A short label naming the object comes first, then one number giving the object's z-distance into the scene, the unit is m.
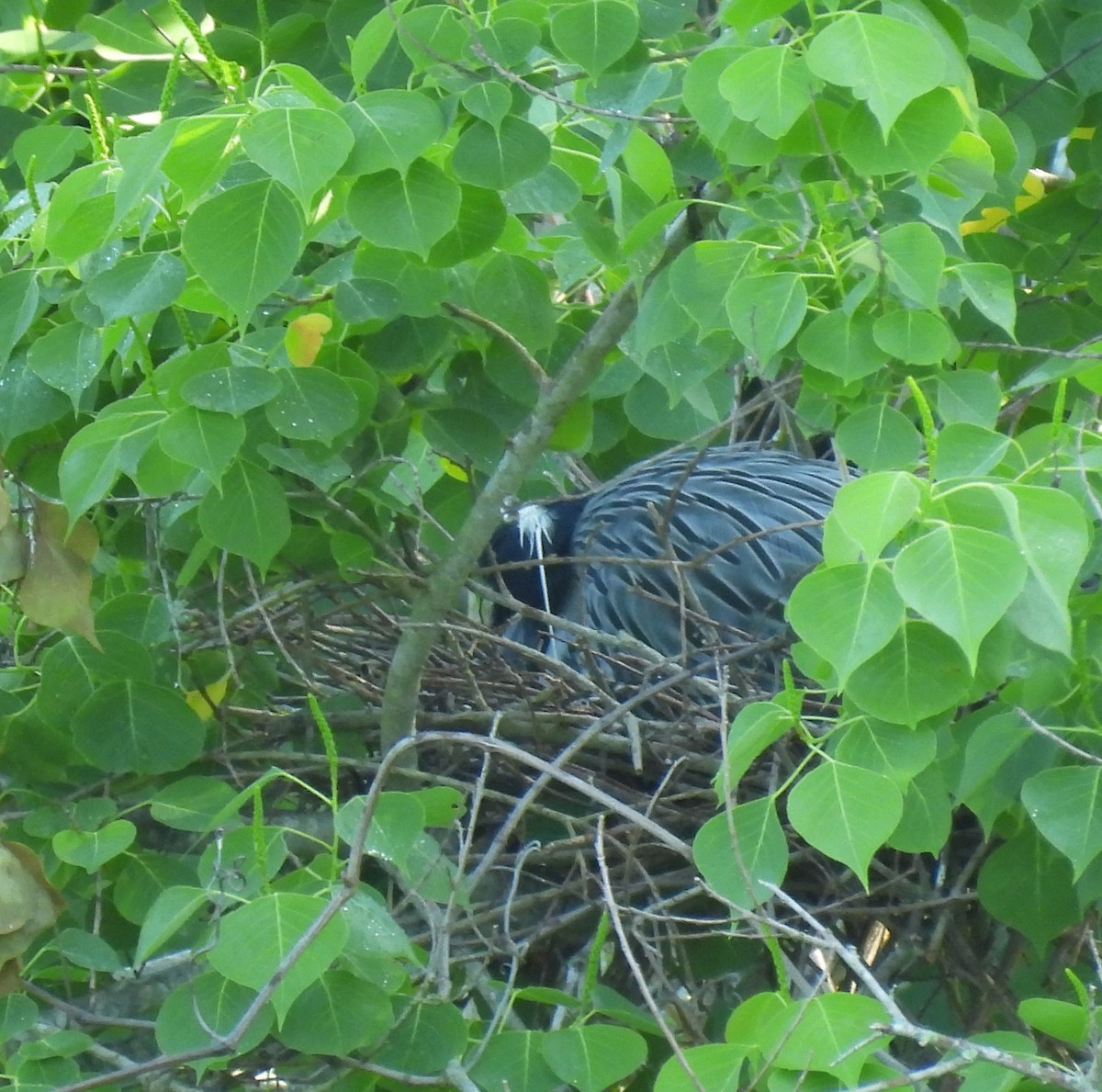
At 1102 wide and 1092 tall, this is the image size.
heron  14.43
